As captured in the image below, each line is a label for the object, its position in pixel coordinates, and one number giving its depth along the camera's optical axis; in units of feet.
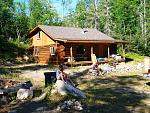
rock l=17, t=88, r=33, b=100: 22.26
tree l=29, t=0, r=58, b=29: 94.50
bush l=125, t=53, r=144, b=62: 63.19
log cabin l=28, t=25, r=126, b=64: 51.65
